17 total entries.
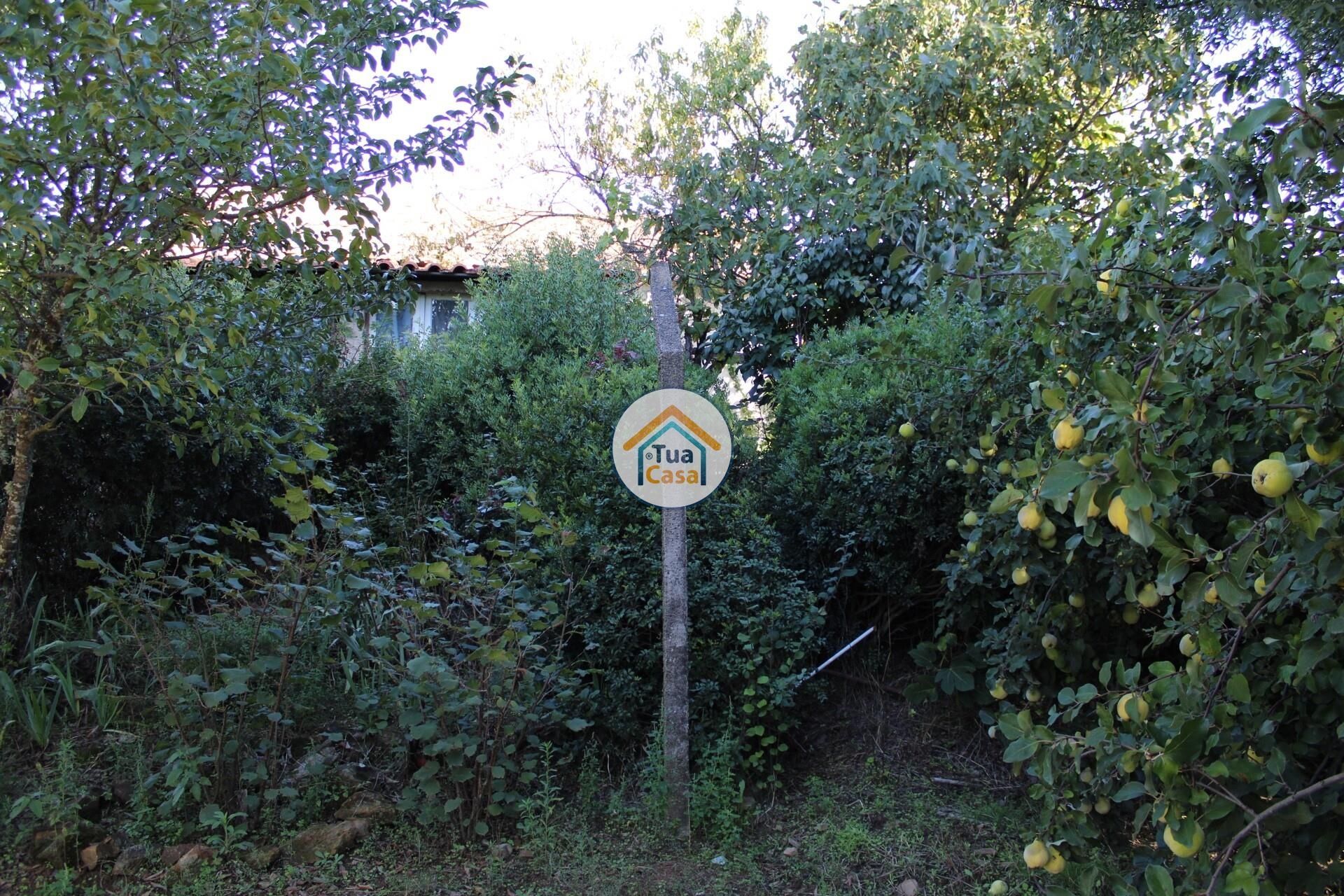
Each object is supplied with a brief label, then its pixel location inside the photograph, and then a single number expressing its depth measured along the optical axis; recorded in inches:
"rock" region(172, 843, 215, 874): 137.3
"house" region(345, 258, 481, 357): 422.6
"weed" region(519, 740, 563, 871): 146.3
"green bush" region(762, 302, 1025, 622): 171.9
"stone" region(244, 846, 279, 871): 140.6
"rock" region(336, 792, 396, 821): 153.7
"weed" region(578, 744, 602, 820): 161.6
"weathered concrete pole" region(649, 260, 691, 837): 154.6
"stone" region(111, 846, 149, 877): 138.4
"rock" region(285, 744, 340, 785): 157.2
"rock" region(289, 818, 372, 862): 145.0
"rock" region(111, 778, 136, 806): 154.4
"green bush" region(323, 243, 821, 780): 171.9
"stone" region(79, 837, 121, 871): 139.6
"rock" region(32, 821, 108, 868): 139.1
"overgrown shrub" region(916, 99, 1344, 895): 70.3
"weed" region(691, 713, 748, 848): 153.9
